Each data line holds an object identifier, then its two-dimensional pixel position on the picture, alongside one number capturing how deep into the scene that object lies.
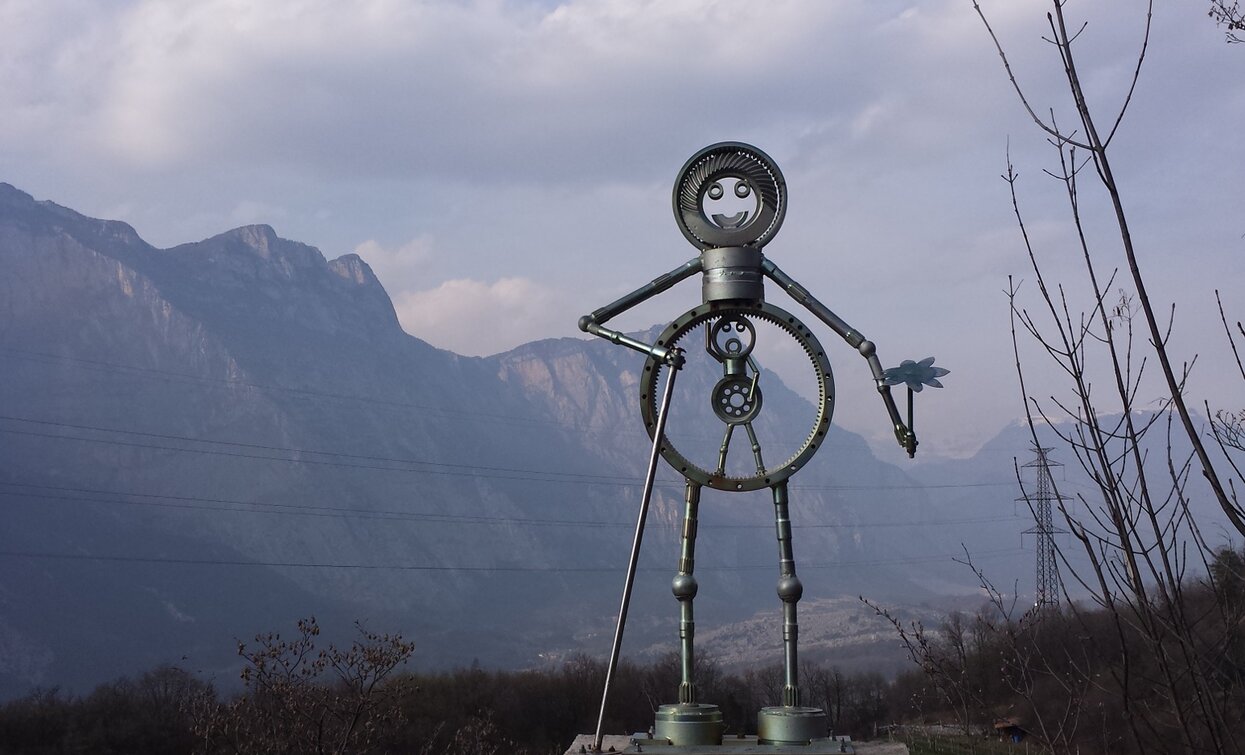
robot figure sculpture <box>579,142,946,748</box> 7.73
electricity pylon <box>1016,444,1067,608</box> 46.84
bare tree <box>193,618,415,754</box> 11.60
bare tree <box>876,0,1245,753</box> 2.79
